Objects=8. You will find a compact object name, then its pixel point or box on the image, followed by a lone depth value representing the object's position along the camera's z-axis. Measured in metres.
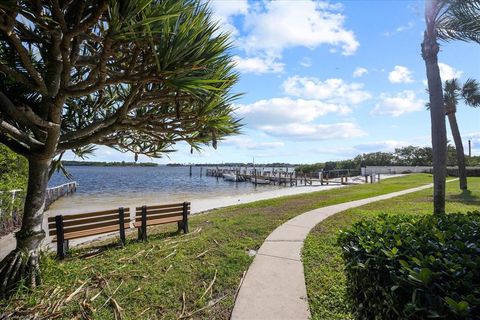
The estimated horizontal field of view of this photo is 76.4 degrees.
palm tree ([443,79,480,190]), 18.67
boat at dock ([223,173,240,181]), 55.79
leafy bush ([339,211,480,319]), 1.82
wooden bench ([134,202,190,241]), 7.50
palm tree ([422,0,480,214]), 5.58
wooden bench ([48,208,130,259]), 6.17
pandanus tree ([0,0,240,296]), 3.54
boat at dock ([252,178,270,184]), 50.25
